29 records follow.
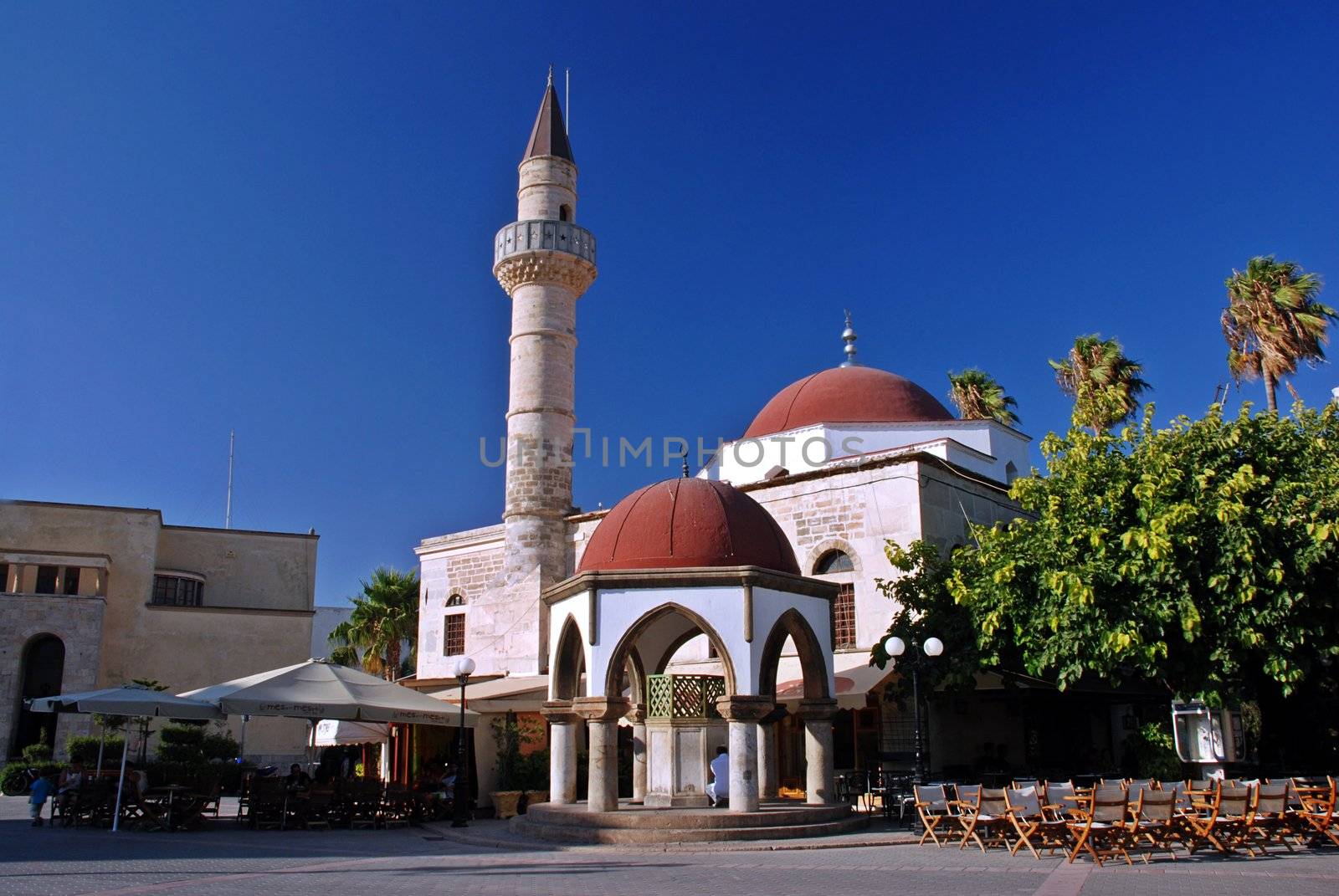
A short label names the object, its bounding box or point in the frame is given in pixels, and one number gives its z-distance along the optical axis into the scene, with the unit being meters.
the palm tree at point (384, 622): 34.78
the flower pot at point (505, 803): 16.81
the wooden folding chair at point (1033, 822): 10.73
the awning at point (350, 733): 20.81
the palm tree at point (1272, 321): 20.61
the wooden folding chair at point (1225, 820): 10.53
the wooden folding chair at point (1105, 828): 10.34
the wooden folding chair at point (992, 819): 11.41
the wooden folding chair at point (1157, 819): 10.48
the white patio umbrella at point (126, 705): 14.02
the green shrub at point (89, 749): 20.30
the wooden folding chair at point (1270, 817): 10.69
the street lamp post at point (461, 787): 15.15
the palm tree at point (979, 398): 30.98
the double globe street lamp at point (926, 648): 13.95
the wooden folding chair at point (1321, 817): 10.76
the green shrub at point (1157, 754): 15.30
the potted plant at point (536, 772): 17.77
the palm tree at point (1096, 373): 24.56
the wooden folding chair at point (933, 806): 11.95
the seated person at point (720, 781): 13.54
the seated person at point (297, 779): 15.56
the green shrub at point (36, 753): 22.76
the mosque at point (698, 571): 13.29
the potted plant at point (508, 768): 16.86
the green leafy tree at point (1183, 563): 13.41
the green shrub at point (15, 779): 21.92
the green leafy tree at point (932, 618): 15.80
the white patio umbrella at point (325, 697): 14.14
